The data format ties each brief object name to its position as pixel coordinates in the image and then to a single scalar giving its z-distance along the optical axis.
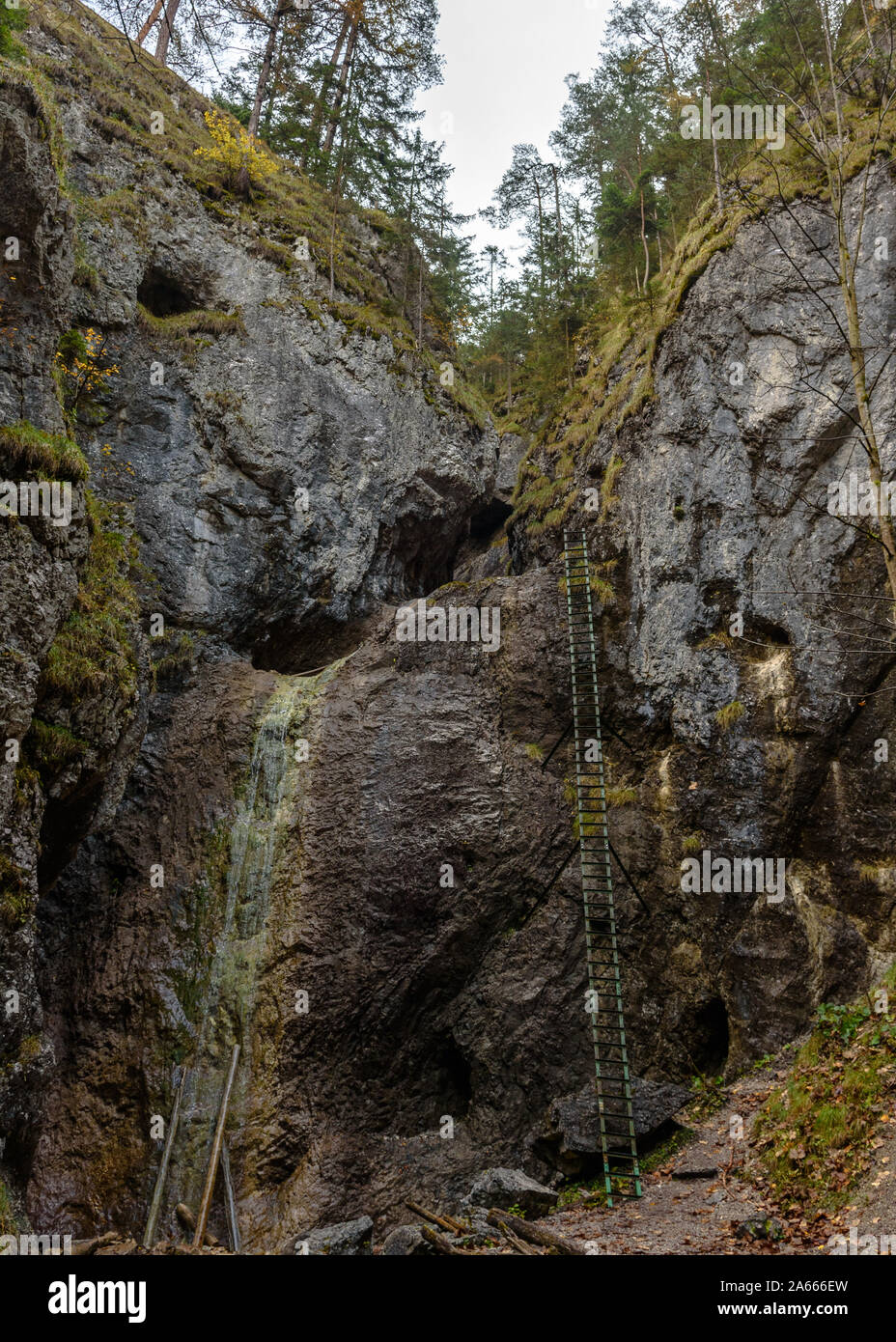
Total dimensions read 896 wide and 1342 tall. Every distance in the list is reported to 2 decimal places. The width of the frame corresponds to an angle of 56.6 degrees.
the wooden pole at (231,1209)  11.15
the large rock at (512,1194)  10.32
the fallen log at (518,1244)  7.55
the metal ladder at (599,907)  11.27
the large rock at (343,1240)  9.27
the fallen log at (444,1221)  8.62
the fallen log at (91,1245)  7.93
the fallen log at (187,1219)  10.24
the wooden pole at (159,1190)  11.42
